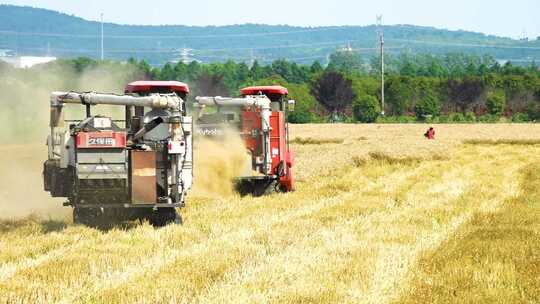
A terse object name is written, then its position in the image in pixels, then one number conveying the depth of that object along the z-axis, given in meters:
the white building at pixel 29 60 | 156.50
